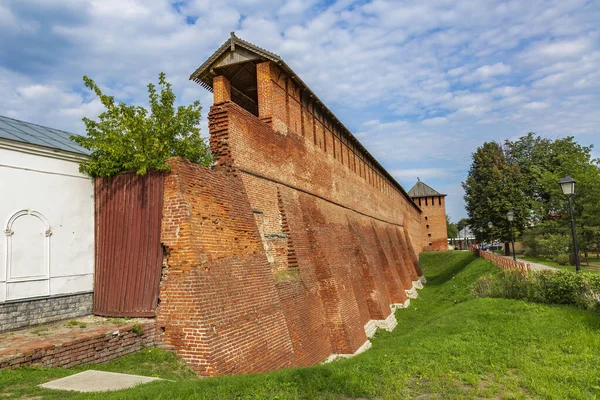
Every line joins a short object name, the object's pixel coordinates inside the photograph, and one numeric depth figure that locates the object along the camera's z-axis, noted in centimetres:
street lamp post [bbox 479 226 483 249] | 3738
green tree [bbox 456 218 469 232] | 12758
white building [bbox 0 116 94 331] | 716
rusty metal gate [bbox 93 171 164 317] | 727
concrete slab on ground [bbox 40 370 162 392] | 460
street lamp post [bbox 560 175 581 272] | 977
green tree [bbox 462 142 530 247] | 3459
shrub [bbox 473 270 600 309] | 920
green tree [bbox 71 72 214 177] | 793
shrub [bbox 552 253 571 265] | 2273
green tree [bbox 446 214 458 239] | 10808
